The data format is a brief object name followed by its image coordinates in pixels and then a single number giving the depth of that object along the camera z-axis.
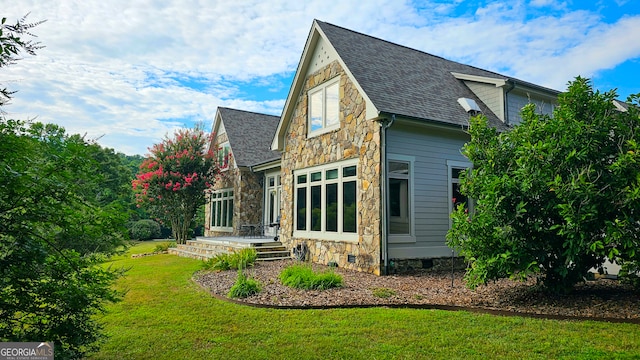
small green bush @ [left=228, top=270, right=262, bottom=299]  6.92
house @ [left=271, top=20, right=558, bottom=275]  9.41
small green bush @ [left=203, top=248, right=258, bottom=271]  10.29
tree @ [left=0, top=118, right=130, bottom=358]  2.91
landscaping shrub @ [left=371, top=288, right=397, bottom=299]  6.72
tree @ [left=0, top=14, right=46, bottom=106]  2.98
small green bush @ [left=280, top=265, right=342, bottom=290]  7.42
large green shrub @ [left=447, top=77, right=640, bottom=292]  5.22
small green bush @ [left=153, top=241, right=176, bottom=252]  17.06
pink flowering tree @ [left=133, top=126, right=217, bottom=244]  17.58
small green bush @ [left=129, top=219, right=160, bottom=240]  25.06
